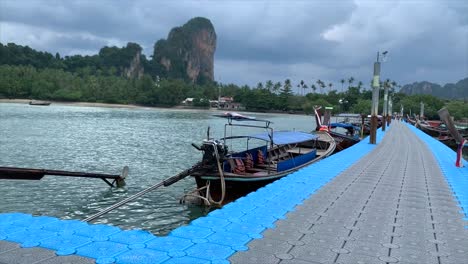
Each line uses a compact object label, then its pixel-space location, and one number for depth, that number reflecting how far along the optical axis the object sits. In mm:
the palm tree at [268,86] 143750
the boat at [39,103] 105475
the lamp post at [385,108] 38203
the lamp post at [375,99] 23328
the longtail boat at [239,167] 11938
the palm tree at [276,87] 143375
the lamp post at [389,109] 55081
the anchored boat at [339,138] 27312
